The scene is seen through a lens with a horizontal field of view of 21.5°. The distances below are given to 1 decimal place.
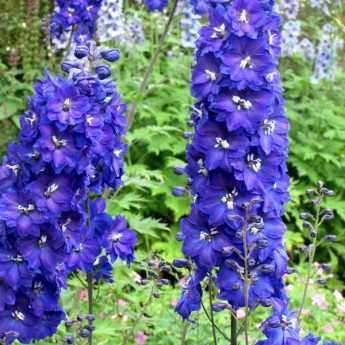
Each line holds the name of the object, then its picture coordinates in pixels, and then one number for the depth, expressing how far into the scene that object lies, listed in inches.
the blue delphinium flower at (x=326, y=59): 325.1
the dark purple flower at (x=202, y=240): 110.8
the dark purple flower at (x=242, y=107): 106.7
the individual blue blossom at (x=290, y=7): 354.6
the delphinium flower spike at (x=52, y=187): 110.4
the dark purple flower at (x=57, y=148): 108.7
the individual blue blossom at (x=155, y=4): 212.1
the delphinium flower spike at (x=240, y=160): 107.1
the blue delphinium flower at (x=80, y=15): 211.3
